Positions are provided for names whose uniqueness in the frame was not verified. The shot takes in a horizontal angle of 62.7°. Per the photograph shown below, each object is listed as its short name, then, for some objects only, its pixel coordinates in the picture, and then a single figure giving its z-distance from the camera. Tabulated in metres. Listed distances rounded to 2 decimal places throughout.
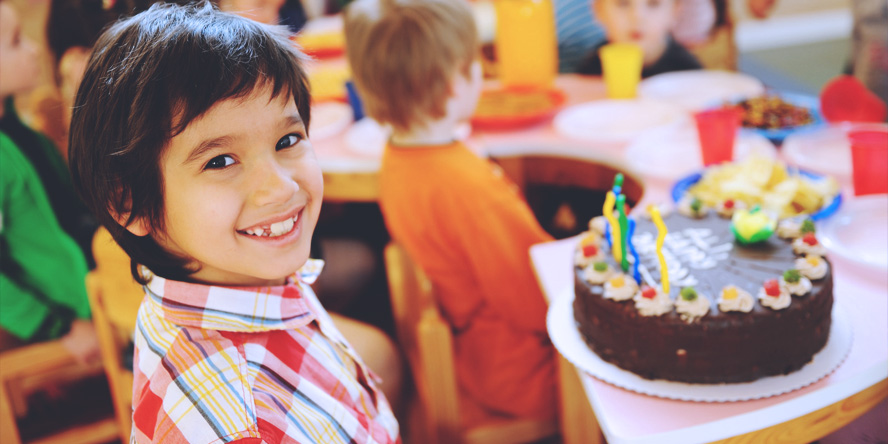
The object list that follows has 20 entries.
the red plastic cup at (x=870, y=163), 1.33
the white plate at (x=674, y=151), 1.63
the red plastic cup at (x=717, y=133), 1.55
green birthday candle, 1.08
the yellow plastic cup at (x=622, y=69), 2.11
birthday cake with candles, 0.97
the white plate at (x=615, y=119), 1.95
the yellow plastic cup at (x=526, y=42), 2.30
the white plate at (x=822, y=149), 1.54
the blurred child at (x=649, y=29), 2.44
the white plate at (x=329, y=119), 2.20
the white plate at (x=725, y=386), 0.96
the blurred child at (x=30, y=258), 1.75
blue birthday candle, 1.08
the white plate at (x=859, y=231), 1.21
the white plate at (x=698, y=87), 2.11
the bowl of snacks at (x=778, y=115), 1.71
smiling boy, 0.84
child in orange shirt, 1.61
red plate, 2.09
